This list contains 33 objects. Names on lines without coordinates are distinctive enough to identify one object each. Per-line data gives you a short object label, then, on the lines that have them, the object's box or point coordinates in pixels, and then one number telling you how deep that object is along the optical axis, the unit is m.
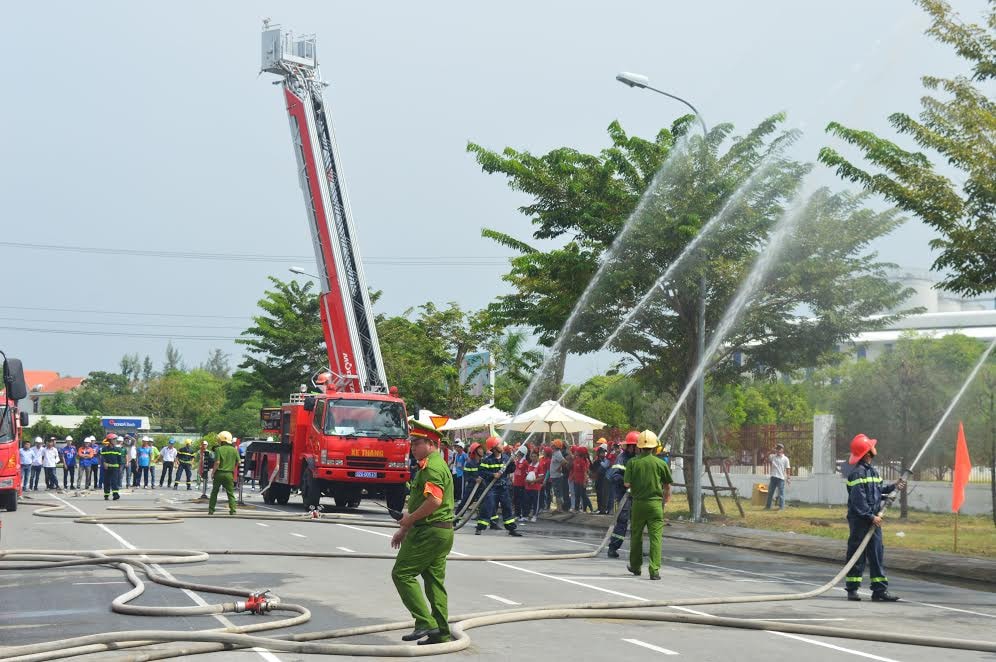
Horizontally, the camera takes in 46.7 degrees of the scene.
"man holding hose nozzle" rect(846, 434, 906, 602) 13.14
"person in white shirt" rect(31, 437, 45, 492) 35.95
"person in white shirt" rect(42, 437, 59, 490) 36.66
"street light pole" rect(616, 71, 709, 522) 23.86
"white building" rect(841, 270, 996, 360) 98.25
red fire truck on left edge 22.03
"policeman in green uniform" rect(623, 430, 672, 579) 14.52
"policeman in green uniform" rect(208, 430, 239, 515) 23.08
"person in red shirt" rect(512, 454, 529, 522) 26.38
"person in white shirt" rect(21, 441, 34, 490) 35.59
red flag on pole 19.67
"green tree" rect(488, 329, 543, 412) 40.62
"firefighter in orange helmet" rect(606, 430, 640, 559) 17.62
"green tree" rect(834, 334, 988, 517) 33.91
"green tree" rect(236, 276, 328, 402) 52.75
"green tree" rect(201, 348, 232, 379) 187.50
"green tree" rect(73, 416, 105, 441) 75.25
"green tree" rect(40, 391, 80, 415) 127.94
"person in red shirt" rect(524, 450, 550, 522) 26.42
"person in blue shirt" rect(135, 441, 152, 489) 40.81
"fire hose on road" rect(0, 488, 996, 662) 8.52
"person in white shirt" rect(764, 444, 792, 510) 29.73
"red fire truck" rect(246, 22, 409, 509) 26.02
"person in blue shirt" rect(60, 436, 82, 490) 39.19
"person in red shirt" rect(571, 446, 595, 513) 27.76
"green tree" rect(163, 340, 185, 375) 181.25
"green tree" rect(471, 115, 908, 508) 24.50
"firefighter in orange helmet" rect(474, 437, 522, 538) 21.16
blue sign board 90.52
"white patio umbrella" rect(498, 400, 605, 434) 28.31
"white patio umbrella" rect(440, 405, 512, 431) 32.44
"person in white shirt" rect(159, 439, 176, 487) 42.25
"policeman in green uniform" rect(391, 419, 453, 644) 9.07
